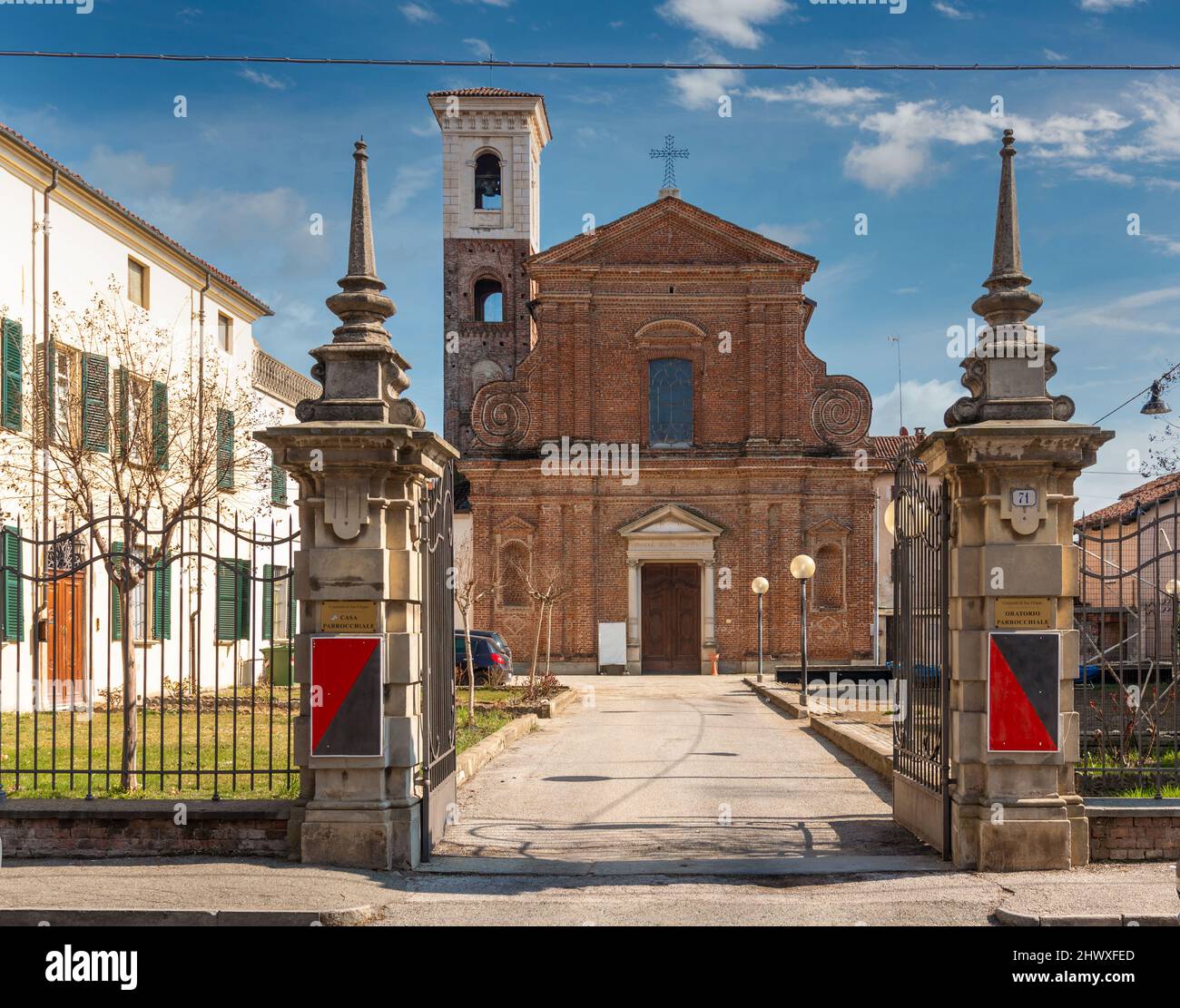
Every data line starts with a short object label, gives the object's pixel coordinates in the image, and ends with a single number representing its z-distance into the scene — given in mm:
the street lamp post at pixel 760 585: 29219
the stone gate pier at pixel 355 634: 8258
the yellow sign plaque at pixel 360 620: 8297
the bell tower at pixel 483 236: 43844
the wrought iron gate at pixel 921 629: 8633
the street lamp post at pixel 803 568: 23547
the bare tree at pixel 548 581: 32719
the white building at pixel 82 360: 17375
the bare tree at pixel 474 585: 32094
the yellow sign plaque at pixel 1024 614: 8188
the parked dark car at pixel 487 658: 25766
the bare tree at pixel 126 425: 11273
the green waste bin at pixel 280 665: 23656
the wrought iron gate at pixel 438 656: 8898
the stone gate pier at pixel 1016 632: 8148
